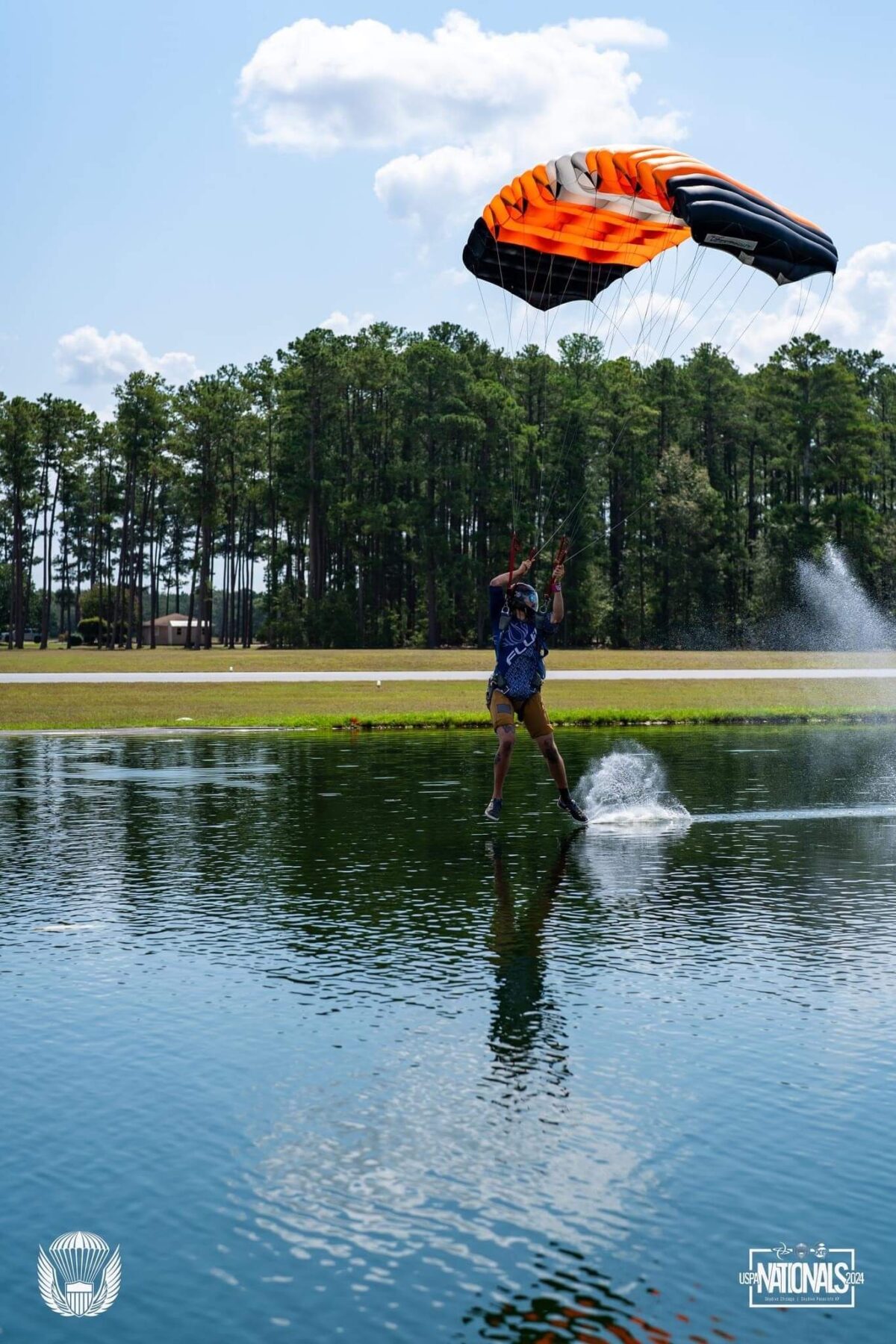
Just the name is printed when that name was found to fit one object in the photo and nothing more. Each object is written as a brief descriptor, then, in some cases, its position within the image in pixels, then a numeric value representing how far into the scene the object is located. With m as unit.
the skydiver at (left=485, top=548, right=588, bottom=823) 14.30
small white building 142.62
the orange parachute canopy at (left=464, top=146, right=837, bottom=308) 16.47
